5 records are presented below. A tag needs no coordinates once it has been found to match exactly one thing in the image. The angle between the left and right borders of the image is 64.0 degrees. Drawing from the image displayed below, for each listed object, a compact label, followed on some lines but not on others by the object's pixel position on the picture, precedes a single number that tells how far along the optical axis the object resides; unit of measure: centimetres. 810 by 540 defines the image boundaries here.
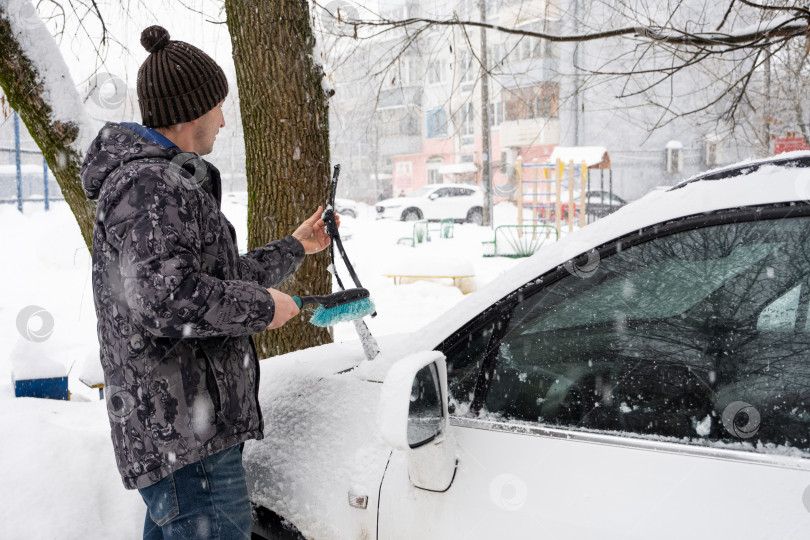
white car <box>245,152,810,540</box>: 123
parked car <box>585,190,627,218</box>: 2210
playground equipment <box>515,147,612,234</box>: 1856
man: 150
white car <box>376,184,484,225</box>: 2630
